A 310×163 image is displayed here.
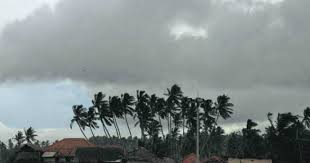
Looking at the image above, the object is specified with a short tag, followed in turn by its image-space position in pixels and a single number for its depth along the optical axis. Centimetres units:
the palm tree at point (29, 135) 16862
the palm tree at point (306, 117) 14290
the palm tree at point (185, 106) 13762
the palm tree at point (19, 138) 17112
